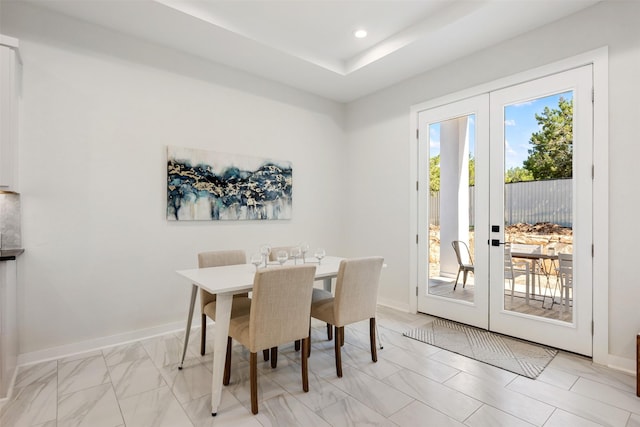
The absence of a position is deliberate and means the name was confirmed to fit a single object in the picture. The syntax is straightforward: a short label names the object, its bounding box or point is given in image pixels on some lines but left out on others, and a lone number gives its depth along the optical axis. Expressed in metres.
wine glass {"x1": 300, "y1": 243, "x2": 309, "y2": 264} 3.03
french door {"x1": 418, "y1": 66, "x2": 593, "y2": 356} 2.78
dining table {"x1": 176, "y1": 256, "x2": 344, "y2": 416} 2.01
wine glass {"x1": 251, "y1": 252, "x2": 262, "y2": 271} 2.57
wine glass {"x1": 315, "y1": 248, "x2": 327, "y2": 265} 3.06
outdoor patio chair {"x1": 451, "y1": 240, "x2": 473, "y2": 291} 3.54
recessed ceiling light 3.34
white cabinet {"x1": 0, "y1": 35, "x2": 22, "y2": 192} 2.24
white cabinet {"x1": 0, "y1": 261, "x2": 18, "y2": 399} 2.09
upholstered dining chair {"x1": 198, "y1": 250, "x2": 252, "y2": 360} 2.60
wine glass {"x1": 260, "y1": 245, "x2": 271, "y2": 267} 2.69
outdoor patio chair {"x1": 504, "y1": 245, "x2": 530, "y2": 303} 3.13
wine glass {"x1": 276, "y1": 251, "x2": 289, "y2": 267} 2.77
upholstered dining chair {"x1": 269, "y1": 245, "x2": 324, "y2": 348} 3.23
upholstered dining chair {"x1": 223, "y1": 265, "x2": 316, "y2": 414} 2.00
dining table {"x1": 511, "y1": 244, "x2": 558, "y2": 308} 2.96
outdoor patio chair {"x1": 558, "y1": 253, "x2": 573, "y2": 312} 2.84
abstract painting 3.40
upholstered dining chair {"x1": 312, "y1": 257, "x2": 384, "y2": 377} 2.47
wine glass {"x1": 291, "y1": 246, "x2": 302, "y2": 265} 2.99
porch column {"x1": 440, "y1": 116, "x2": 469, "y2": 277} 3.57
